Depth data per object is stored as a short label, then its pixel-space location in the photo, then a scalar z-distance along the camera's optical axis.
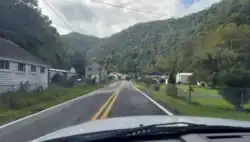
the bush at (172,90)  26.10
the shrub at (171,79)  32.10
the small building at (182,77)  101.28
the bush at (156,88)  40.11
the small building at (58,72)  66.75
